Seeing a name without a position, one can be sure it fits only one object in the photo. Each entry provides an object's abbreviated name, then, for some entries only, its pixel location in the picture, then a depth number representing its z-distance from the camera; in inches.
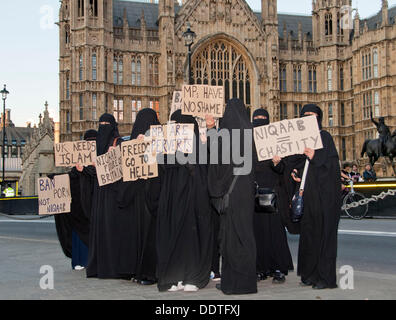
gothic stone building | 1552.7
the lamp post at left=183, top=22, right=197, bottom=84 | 797.9
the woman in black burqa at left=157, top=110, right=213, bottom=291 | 264.7
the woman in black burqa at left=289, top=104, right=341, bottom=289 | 259.1
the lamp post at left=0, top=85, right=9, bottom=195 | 1399.9
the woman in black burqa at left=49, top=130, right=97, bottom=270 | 345.4
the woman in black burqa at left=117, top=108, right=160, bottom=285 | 288.4
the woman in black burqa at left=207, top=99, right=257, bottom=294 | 249.3
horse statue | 909.8
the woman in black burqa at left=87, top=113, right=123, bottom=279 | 301.6
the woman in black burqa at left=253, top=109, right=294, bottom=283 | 288.4
